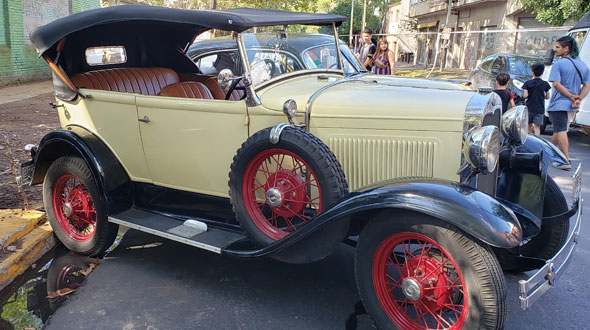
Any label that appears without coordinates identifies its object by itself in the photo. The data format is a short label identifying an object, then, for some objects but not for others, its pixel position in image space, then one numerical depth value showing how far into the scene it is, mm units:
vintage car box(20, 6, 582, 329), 2326
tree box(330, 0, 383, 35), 44812
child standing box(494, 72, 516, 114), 6754
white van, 7508
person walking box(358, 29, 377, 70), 8623
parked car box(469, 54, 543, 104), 9116
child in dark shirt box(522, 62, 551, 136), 7031
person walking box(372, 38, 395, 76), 8112
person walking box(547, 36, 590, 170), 6102
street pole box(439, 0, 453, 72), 23234
